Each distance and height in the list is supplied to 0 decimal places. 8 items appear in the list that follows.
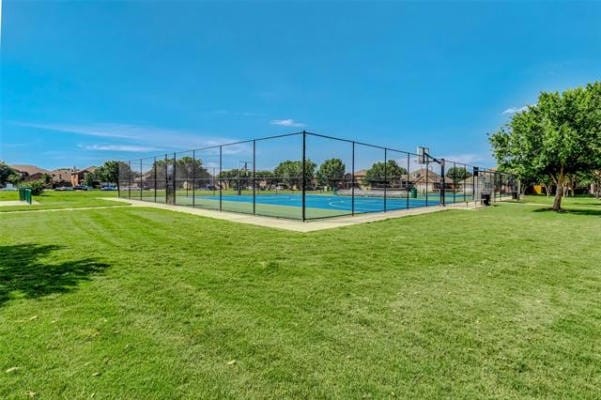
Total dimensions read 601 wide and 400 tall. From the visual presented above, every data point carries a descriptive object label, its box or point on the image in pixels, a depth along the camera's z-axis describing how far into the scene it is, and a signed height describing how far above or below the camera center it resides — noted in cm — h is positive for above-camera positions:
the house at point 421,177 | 3590 +158
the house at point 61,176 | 8578 +433
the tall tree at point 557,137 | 1344 +239
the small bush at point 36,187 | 2937 +36
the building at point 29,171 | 8408 +550
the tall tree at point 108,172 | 7144 +434
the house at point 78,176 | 8742 +420
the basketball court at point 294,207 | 1426 -94
